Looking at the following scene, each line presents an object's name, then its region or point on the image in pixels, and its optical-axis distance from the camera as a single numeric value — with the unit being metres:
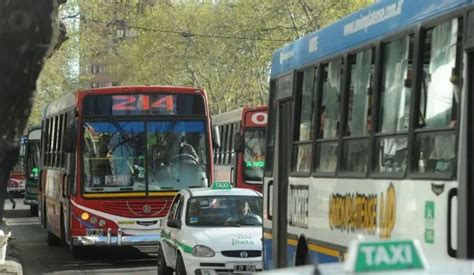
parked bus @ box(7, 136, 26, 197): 47.15
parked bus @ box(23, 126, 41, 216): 34.18
